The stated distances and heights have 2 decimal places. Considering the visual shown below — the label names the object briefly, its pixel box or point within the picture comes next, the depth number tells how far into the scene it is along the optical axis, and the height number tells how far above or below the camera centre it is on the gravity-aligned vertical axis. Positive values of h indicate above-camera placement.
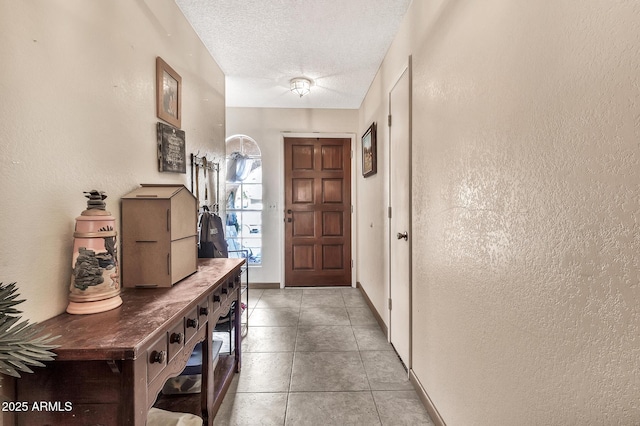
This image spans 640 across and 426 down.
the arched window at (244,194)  4.20 +0.22
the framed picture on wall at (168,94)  1.79 +0.73
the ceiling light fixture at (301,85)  3.23 +1.36
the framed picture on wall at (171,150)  1.83 +0.39
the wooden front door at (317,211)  4.28 -0.03
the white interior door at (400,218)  2.09 -0.07
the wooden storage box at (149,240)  1.39 -0.14
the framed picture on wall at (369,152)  3.19 +0.64
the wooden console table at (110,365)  0.85 -0.47
